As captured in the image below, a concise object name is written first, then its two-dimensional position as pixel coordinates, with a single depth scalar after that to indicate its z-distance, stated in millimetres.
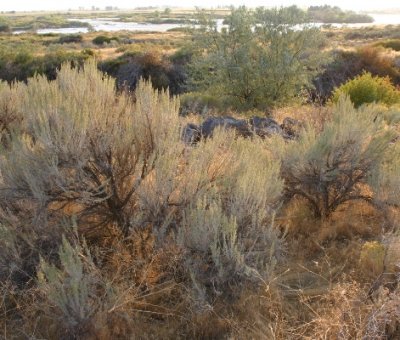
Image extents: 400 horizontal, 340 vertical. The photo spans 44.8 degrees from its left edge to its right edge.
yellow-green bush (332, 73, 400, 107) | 13161
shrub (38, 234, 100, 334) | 3615
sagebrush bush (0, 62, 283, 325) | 4285
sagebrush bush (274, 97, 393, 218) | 5957
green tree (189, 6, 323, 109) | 15703
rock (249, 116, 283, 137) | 8648
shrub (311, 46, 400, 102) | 26297
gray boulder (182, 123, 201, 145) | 7952
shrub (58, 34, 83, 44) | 51125
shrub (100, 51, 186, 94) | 28562
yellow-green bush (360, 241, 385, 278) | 4727
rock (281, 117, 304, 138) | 8930
